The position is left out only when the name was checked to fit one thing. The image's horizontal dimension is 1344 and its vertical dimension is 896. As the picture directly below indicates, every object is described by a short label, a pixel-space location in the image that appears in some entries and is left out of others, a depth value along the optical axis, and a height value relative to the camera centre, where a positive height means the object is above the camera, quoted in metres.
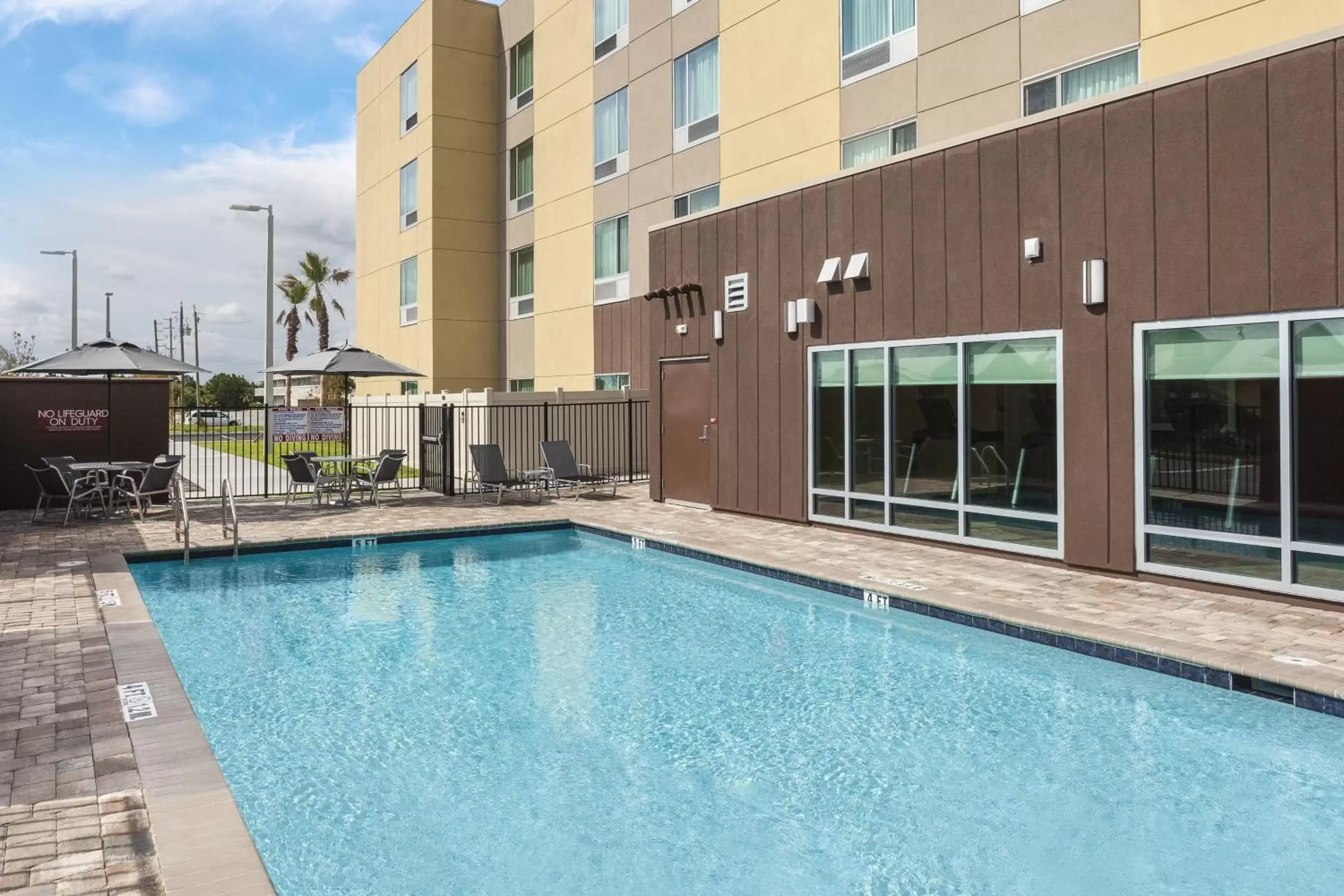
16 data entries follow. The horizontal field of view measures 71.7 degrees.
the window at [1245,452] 7.10 -0.08
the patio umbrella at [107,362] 13.34 +1.33
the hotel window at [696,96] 18.56 +7.22
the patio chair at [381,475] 15.16 -0.42
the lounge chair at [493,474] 15.49 -0.43
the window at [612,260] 21.30 +4.39
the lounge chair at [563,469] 16.14 -0.37
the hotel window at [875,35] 14.04 +6.40
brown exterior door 14.01 +0.26
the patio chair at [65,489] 12.97 -0.52
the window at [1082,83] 11.29 +4.57
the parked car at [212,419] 54.44 +2.07
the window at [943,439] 9.25 +0.06
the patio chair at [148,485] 13.46 -0.49
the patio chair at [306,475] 14.46 -0.40
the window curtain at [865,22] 14.42 +6.70
